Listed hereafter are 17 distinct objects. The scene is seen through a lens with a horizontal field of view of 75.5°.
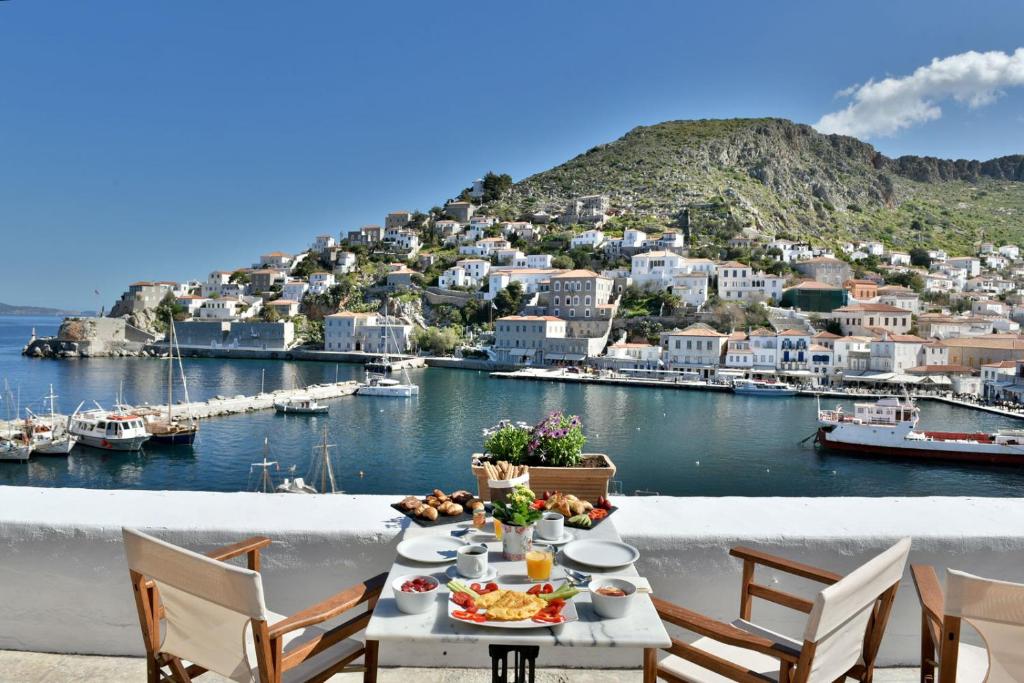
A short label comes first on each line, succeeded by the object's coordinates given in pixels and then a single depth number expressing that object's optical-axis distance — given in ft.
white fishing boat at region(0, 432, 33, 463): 60.95
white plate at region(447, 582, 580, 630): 3.63
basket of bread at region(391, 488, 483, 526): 5.37
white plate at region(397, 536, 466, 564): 4.58
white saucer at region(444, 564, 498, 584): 4.29
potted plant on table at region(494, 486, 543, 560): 4.60
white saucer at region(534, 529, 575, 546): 4.93
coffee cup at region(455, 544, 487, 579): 4.33
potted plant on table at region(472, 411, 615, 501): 6.09
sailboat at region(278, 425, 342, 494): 47.91
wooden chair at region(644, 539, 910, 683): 3.68
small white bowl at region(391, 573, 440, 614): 3.87
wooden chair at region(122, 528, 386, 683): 3.66
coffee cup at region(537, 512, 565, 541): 4.99
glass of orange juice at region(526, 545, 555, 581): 4.28
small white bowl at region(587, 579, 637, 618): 3.81
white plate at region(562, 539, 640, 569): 4.54
